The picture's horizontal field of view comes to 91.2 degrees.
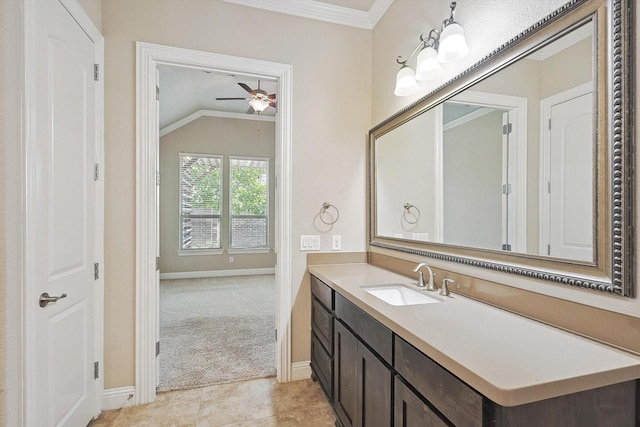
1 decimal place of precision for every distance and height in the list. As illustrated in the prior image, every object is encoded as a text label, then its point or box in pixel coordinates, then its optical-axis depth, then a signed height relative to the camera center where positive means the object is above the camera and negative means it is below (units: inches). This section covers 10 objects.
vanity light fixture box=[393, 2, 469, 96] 61.1 +33.7
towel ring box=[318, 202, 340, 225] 99.0 -0.3
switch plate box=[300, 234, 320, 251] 96.9 -9.4
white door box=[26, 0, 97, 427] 55.1 -1.7
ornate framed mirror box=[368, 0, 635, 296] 37.7 +9.0
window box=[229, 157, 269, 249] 256.8 +8.2
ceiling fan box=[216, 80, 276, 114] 157.9 +58.3
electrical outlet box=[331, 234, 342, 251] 100.2 -9.6
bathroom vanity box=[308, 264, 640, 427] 31.2 -17.7
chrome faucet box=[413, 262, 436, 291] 67.6 -15.3
